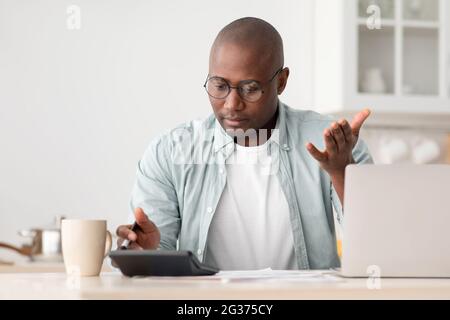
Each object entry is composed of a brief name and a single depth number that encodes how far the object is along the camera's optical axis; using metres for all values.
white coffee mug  3.05
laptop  2.91
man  3.70
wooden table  2.70
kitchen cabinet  5.17
